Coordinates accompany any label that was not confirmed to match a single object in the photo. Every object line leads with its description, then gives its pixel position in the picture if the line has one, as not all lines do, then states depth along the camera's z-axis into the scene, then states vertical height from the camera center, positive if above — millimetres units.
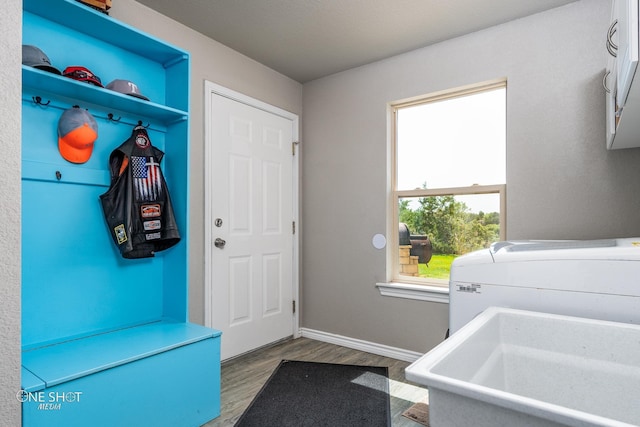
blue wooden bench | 1415 -683
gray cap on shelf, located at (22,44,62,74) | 1608 +690
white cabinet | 973 +453
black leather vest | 1957 +83
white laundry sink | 957 -421
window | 2646 +295
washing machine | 1276 -236
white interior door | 2747 -39
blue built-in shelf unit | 1589 -261
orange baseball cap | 1805 +413
